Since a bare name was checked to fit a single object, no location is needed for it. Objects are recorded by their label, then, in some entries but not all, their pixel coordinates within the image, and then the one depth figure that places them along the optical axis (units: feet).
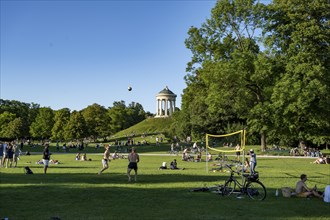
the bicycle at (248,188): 50.03
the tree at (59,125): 331.36
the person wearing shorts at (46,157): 78.83
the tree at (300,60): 122.42
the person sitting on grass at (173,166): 94.09
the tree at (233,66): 136.56
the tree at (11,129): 367.45
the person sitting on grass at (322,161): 116.88
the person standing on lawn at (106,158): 75.74
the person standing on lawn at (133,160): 66.23
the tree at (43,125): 362.12
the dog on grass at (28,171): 78.61
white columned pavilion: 455.22
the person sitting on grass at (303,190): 50.68
